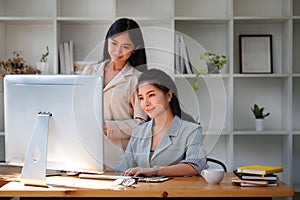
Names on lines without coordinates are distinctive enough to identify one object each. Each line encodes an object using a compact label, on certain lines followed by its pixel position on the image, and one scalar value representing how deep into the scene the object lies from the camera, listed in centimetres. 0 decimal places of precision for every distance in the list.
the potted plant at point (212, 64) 405
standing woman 325
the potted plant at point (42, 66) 411
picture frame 416
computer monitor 239
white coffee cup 239
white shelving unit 420
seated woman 282
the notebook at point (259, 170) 238
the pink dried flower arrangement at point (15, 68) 407
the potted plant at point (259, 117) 409
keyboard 248
